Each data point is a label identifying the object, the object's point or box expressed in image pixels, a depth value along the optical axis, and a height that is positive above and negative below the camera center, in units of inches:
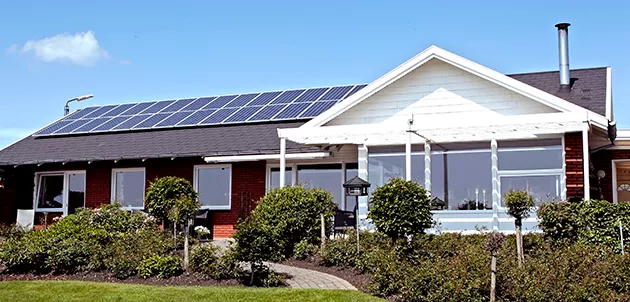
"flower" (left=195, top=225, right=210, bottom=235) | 670.4 -41.7
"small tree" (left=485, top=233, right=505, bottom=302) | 396.5 -39.0
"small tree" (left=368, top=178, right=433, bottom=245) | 498.9 -14.9
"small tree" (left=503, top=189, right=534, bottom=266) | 515.2 -10.2
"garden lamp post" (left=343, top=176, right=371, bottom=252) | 576.7 +2.7
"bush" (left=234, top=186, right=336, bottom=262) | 589.6 -20.8
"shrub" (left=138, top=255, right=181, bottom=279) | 486.6 -56.8
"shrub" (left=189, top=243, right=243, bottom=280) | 472.4 -53.1
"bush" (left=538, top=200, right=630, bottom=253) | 512.7 -23.2
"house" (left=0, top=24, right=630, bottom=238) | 630.5 +45.1
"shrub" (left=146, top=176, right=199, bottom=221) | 578.2 -6.3
